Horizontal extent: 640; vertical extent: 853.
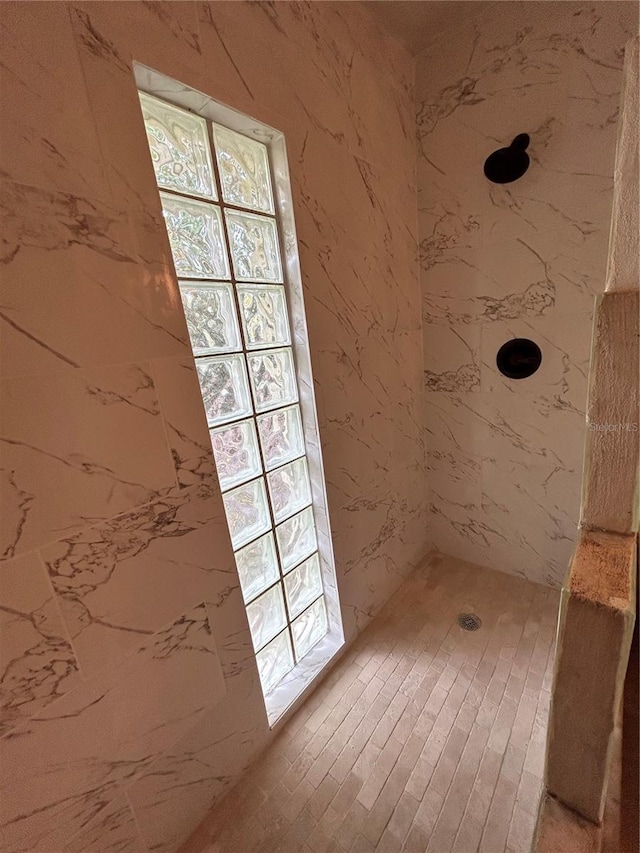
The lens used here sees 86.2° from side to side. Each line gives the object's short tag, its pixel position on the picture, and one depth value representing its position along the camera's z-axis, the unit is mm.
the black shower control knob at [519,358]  1632
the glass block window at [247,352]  994
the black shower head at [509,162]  1430
